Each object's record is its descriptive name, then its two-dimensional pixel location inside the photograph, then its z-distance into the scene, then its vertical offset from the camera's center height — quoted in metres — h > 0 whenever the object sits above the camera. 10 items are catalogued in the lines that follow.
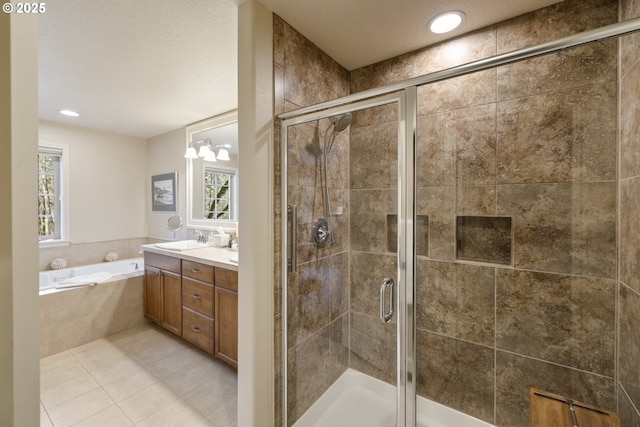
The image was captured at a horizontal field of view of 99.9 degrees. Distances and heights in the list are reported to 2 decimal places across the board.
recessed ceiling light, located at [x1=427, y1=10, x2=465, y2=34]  1.45 +1.05
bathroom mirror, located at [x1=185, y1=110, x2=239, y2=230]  2.99 +0.44
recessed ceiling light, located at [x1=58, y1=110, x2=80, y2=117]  2.89 +1.07
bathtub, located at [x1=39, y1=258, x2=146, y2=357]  2.47 -0.96
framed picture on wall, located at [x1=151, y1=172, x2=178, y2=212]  3.60 +0.26
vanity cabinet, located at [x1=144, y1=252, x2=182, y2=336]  2.57 -0.82
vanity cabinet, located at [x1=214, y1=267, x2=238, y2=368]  2.05 -0.83
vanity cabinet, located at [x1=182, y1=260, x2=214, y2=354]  2.24 -0.82
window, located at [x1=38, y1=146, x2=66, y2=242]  3.22 +0.21
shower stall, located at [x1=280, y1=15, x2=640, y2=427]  1.29 -0.21
